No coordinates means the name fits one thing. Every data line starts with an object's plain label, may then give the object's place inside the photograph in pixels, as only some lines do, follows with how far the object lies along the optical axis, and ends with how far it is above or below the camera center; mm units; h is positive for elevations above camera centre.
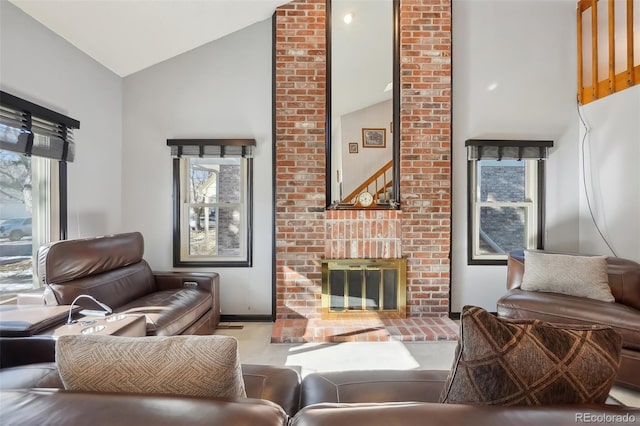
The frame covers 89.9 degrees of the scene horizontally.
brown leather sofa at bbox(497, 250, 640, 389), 2113 -705
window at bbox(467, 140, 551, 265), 3541 +77
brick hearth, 2934 -1102
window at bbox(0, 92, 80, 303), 2152 +228
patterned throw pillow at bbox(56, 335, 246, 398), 792 -382
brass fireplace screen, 3348 -766
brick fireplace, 3348 +438
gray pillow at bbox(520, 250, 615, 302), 2574 -511
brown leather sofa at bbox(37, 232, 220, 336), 2148 -572
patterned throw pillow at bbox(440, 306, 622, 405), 787 -370
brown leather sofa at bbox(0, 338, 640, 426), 641 -415
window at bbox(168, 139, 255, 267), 3490 +34
